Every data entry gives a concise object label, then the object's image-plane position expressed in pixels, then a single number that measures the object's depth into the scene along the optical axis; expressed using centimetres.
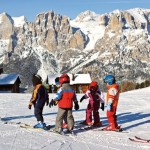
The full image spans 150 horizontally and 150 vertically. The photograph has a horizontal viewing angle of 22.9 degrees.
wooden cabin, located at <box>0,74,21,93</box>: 6469
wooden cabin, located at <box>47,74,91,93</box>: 7469
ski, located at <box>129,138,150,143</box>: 893
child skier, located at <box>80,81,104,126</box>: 1145
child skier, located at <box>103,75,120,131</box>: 1042
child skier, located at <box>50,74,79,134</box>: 946
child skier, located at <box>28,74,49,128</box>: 984
